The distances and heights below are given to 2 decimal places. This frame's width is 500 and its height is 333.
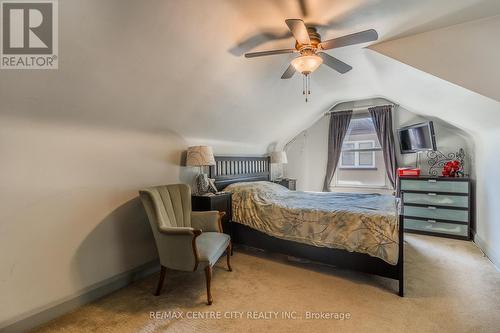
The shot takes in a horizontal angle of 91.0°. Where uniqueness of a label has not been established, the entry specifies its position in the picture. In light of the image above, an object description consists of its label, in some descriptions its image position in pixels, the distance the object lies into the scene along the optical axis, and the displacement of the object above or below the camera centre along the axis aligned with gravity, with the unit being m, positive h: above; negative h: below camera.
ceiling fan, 1.96 +1.05
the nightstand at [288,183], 5.41 -0.42
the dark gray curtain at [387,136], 5.14 +0.58
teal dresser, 4.13 -0.74
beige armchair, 2.30 -0.71
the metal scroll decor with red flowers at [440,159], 4.49 +0.08
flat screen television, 4.34 +0.48
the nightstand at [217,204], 3.33 -0.55
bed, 2.52 -0.72
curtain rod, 5.41 +1.25
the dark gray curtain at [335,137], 5.68 +0.62
